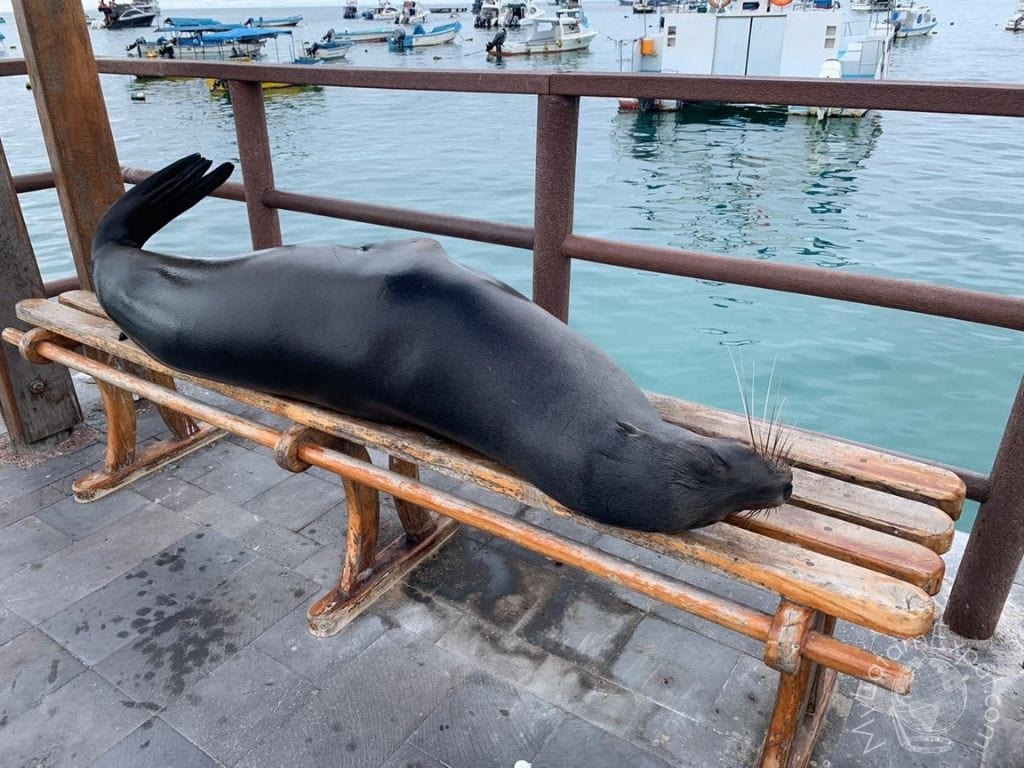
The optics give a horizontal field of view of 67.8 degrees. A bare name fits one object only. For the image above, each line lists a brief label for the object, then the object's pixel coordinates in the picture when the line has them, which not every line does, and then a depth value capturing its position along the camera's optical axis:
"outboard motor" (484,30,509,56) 45.15
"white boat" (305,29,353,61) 42.91
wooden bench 1.42
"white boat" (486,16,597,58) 46.38
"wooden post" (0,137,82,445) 3.08
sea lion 1.50
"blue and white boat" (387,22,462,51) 53.45
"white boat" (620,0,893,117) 23.56
